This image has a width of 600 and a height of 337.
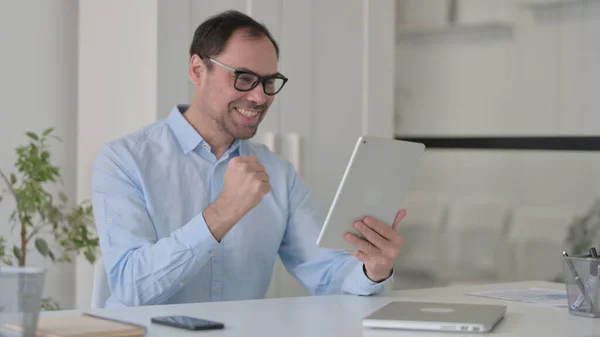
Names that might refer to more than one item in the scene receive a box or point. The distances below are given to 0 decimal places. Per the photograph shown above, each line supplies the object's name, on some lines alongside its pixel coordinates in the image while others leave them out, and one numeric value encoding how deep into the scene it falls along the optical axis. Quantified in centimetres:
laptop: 253
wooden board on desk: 240
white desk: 252
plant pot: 227
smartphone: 250
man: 299
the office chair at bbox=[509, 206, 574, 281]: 404
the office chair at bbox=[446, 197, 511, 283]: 428
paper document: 293
